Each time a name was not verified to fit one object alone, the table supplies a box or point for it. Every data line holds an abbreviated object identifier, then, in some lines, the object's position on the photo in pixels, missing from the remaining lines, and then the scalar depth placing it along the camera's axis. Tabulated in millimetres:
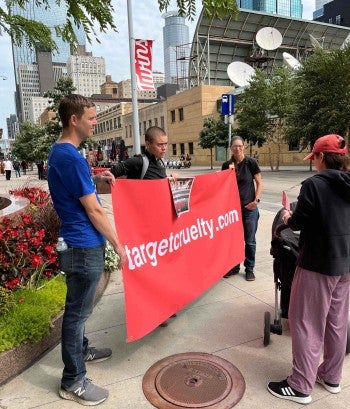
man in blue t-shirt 2281
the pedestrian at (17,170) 36456
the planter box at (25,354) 2752
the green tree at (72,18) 2700
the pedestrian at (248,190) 4770
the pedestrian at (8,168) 26486
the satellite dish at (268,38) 52438
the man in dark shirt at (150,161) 3557
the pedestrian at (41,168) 29281
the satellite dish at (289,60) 38628
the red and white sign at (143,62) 9836
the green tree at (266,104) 25078
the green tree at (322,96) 21188
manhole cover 2539
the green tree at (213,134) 33969
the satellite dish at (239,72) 42969
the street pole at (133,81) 9969
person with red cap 2270
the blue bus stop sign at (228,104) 10781
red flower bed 3533
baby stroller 3102
